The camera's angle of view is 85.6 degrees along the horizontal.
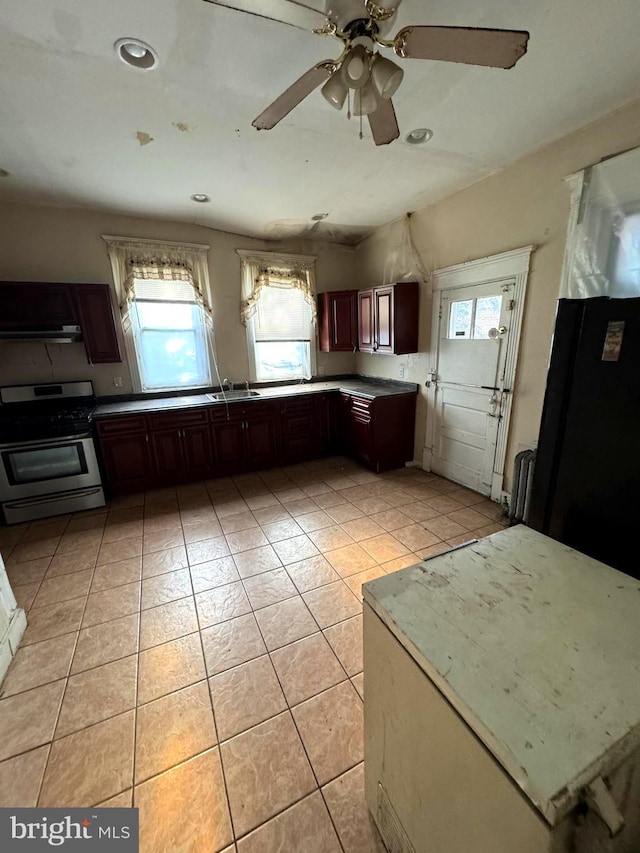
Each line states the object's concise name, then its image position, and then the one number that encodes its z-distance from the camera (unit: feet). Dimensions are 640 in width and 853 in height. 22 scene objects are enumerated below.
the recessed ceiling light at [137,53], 4.91
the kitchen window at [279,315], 13.65
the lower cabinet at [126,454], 11.01
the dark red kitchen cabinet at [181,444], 11.69
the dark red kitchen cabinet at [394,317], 11.76
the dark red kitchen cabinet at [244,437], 12.53
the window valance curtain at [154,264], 11.59
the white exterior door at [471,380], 9.61
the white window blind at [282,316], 14.14
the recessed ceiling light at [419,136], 7.17
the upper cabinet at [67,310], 9.99
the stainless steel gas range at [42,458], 9.60
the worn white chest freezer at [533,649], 1.86
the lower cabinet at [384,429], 12.35
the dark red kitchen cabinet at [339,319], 14.02
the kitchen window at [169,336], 12.32
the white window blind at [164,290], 12.09
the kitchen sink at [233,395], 13.02
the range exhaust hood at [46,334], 9.86
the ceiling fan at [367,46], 3.66
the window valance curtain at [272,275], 13.50
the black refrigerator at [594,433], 3.80
